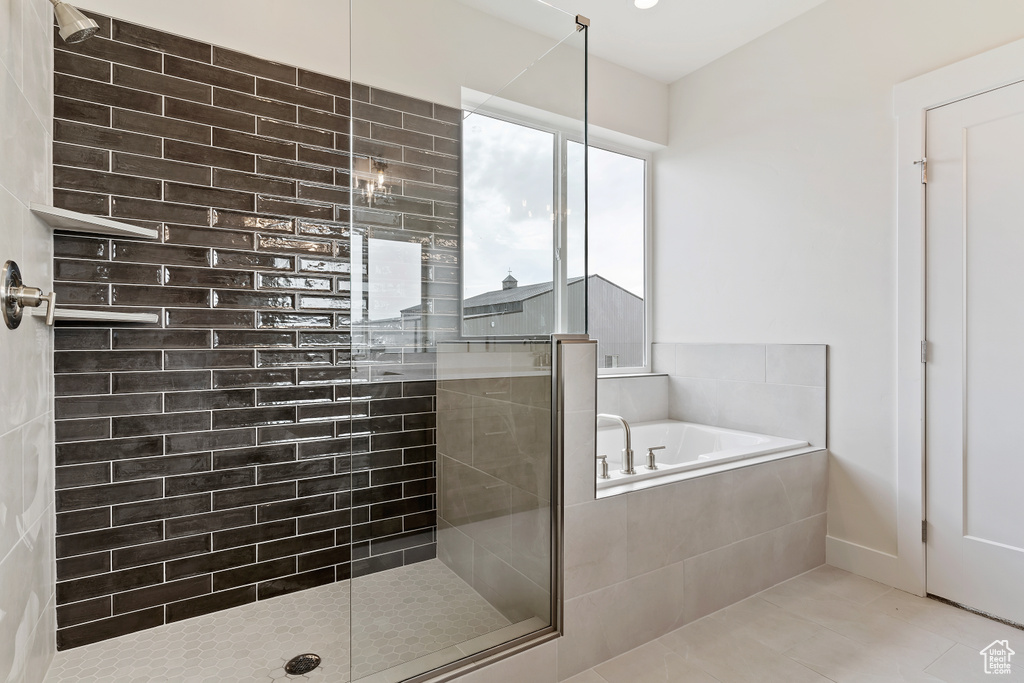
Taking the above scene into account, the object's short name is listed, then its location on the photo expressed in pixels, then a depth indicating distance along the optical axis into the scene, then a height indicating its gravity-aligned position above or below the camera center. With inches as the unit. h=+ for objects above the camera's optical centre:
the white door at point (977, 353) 80.0 -3.2
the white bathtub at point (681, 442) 101.4 -23.2
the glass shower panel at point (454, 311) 55.1 +2.9
